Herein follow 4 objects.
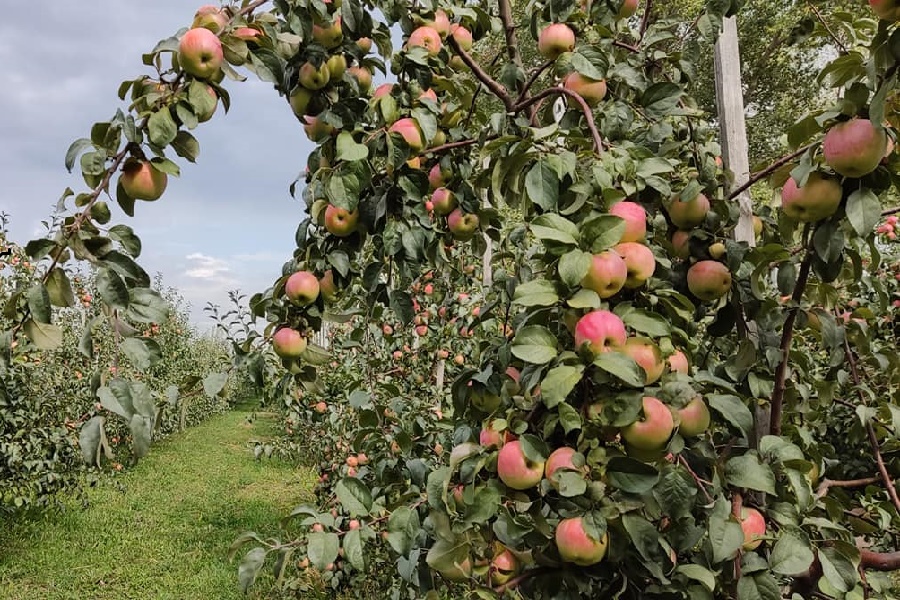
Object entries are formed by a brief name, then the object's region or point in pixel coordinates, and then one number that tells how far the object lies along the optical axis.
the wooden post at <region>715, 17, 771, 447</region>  1.21
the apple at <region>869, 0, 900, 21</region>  0.64
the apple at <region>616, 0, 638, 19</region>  1.23
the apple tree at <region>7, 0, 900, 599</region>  0.73
